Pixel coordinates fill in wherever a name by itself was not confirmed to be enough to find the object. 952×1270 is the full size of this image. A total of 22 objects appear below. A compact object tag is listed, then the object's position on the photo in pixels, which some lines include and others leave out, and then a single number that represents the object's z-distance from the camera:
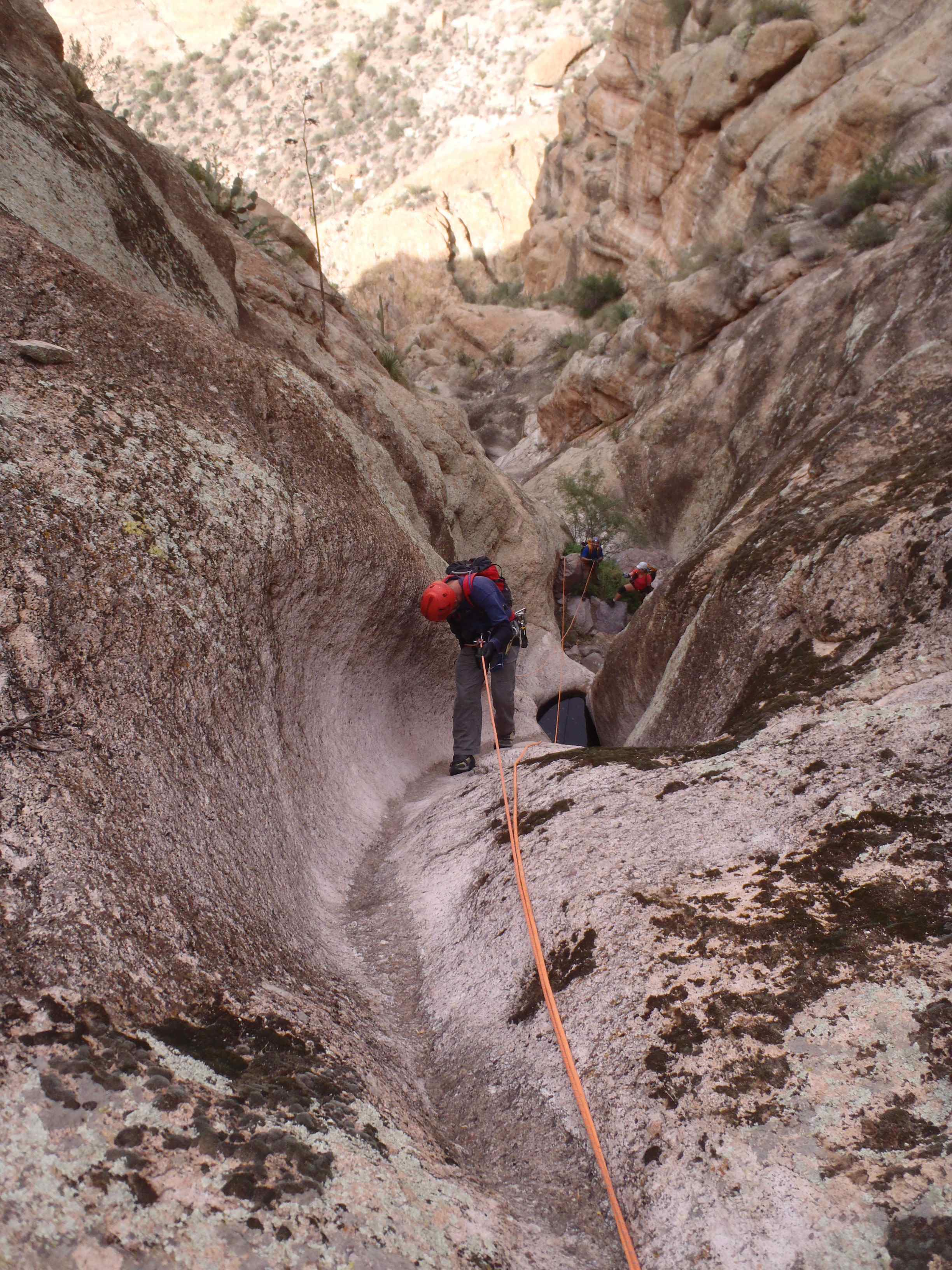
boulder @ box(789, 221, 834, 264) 15.02
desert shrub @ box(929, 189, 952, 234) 11.32
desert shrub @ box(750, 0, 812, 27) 19.64
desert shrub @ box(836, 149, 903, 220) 13.94
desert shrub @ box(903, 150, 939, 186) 13.52
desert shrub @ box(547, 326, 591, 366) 28.45
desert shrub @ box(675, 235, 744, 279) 17.64
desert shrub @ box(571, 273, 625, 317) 29.66
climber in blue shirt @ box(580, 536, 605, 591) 15.16
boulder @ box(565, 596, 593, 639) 14.67
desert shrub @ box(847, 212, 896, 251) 13.51
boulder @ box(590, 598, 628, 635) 14.85
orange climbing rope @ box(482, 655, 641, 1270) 1.97
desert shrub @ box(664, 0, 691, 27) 27.77
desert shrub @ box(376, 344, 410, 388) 12.70
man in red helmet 6.79
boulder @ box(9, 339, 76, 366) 3.79
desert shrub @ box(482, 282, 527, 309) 40.62
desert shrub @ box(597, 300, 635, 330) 25.70
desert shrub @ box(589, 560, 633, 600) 15.28
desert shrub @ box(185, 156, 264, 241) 10.40
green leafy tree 17.27
